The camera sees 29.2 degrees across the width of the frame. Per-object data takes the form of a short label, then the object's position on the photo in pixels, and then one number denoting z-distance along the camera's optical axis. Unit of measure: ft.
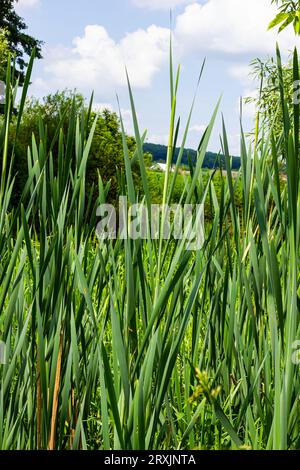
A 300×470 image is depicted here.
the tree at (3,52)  38.23
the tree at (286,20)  9.93
